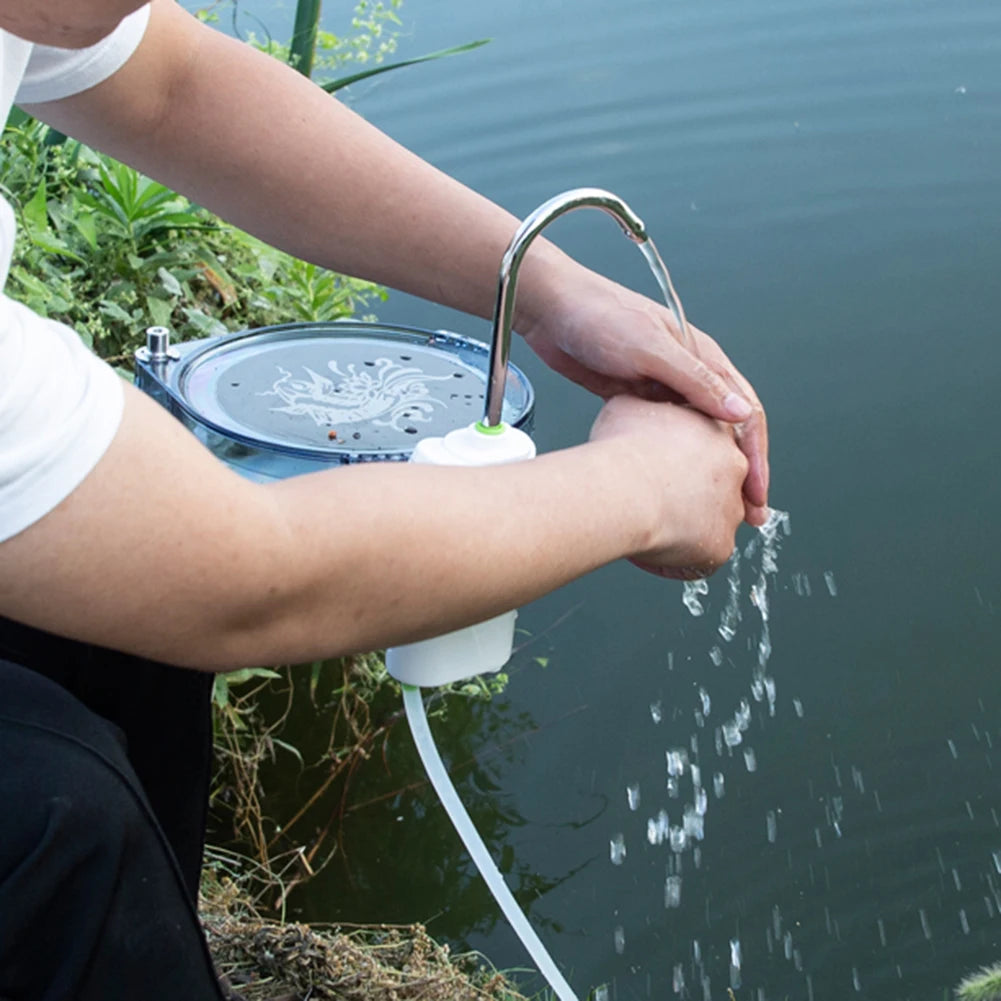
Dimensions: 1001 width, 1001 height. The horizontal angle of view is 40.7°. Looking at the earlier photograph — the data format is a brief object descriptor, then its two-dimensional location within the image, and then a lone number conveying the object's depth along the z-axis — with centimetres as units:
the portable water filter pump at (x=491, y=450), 96
